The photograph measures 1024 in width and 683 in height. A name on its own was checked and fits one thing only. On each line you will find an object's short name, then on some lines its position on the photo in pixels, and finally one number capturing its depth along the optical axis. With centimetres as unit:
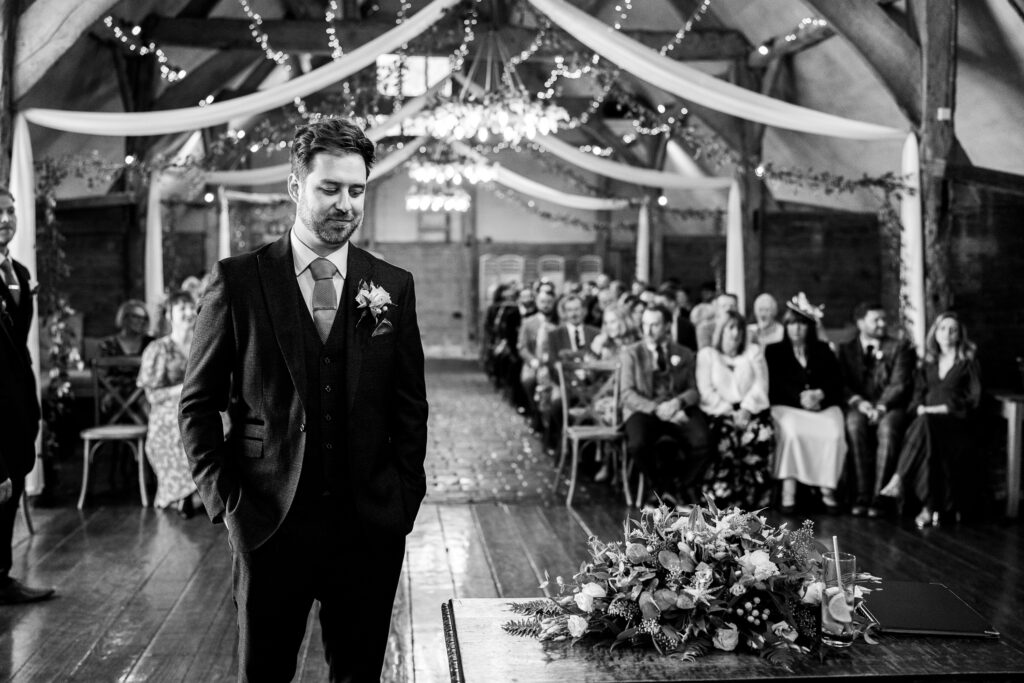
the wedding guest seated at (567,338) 868
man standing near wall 384
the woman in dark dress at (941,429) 625
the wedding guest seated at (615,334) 749
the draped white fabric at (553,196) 1439
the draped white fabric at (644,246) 1454
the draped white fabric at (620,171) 1074
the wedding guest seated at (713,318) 766
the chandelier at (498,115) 895
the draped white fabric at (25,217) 645
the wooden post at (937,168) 718
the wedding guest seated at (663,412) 649
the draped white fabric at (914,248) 718
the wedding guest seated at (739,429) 649
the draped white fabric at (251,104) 692
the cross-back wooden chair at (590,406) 672
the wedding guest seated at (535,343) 937
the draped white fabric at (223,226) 1423
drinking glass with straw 250
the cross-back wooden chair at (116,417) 645
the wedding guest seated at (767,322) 728
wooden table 231
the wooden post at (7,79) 631
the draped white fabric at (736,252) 1005
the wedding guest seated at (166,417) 631
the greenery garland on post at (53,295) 684
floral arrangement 245
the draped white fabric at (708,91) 696
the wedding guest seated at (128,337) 752
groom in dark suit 223
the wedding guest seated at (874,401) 647
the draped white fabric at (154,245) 1017
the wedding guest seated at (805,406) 648
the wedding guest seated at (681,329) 931
